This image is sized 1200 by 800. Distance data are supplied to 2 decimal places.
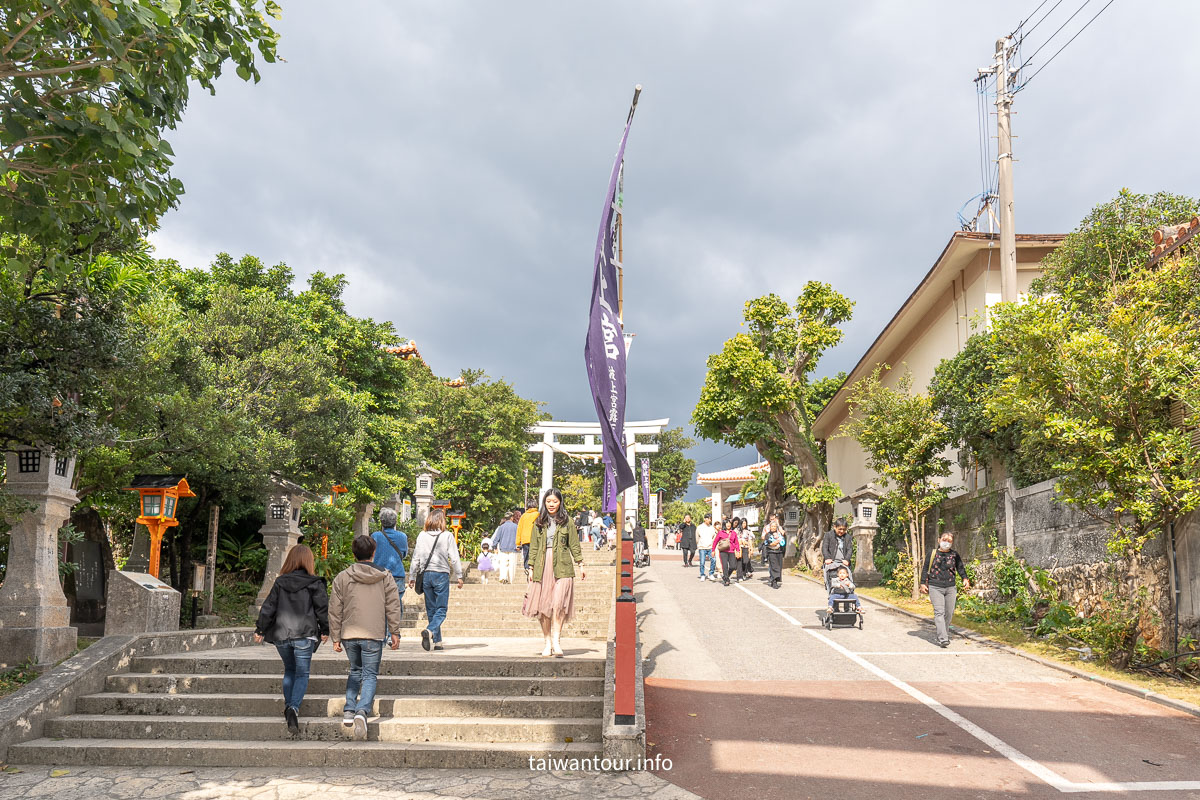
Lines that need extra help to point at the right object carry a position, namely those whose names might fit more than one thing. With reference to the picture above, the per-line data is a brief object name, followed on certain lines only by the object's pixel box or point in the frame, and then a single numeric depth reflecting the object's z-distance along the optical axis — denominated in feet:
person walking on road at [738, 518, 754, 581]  69.92
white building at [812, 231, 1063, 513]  56.54
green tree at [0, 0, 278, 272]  16.11
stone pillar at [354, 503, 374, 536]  77.97
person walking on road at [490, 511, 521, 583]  55.57
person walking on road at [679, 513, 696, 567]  85.20
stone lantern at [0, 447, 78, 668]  26.45
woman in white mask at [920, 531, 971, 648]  36.96
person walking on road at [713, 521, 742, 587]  66.03
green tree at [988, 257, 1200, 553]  28.30
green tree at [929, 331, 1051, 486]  46.29
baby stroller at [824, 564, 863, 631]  42.57
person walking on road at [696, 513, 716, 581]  71.15
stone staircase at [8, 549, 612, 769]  20.29
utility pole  47.93
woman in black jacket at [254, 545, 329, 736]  21.02
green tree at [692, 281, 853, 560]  78.28
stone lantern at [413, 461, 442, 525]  89.04
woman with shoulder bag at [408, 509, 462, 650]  30.48
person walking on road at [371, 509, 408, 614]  31.55
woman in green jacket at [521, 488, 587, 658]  27.96
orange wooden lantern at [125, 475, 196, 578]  36.76
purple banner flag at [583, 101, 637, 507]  21.70
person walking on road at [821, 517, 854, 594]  45.44
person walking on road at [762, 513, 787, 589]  63.00
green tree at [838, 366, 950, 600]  53.42
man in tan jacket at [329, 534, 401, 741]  20.95
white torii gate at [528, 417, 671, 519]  148.77
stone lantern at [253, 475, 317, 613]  43.96
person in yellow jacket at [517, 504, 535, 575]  50.41
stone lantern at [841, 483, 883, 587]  66.23
